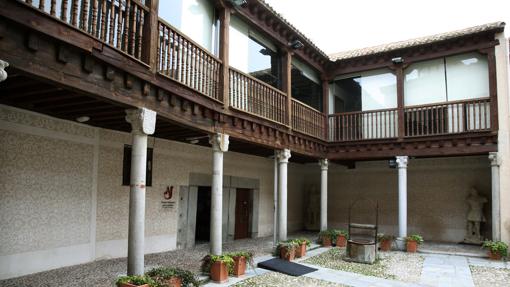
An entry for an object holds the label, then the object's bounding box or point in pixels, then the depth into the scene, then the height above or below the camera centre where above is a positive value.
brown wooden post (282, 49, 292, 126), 10.88 +2.95
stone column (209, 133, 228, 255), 8.18 -0.29
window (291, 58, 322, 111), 12.73 +3.34
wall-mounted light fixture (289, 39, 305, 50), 11.01 +3.88
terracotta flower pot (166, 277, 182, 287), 5.95 -1.60
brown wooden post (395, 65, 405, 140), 12.32 +2.64
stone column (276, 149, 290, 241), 10.86 -0.36
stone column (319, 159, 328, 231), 13.25 -0.52
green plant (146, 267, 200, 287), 5.96 -1.51
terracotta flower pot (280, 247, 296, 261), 9.66 -1.84
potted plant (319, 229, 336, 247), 12.34 -1.82
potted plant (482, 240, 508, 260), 10.32 -1.77
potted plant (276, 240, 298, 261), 9.67 -1.75
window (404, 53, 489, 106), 11.88 +3.27
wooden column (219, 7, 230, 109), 8.20 +2.70
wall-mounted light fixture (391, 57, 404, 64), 12.36 +3.90
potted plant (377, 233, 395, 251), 11.92 -1.86
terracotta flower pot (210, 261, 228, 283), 7.23 -1.73
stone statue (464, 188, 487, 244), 12.87 -1.09
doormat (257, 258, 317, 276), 8.45 -1.97
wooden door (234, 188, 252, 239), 13.06 -1.15
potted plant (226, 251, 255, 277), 7.83 -1.66
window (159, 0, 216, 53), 7.78 +3.38
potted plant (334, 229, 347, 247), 12.26 -1.86
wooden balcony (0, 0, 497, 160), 5.02 +1.81
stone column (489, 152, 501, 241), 10.91 -0.39
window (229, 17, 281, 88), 9.53 +3.38
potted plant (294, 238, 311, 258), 10.22 -1.77
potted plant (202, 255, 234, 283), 7.25 -1.66
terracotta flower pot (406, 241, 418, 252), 11.60 -1.92
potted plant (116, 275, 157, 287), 5.40 -1.45
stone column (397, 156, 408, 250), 12.14 -0.38
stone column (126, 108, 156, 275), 6.02 -0.18
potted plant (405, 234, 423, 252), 11.61 -1.82
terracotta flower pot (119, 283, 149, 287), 5.35 -1.47
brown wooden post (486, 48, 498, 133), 10.99 +2.74
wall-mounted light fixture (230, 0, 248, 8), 8.48 +3.90
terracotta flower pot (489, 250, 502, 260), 10.37 -1.94
